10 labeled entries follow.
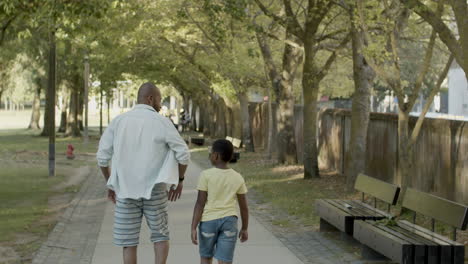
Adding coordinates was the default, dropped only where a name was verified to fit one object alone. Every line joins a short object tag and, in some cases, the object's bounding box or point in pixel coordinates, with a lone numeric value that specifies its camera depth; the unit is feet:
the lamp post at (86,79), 130.82
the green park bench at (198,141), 126.41
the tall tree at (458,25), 28.84
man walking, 23.65
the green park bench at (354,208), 33.42
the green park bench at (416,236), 26.09
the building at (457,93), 168.04
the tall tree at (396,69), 42.75
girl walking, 22.61
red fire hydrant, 91.35
